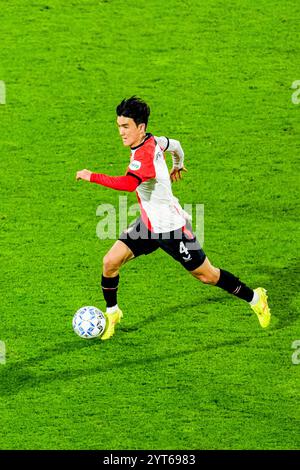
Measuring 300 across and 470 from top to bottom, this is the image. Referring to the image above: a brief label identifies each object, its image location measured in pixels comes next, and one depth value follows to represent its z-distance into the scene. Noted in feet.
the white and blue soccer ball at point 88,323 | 36.19
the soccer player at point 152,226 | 34.50
